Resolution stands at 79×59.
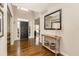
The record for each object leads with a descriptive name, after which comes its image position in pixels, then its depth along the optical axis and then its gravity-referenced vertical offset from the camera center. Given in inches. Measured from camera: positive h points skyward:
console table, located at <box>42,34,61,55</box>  45.9 -17.3
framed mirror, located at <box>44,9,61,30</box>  44.5 +8.2
